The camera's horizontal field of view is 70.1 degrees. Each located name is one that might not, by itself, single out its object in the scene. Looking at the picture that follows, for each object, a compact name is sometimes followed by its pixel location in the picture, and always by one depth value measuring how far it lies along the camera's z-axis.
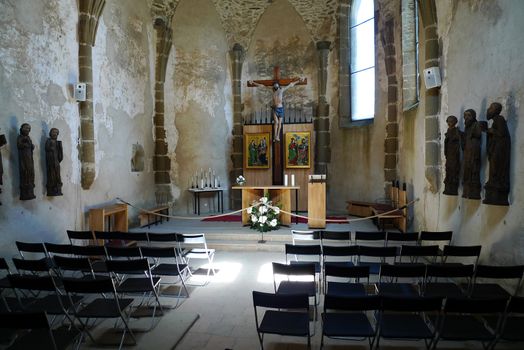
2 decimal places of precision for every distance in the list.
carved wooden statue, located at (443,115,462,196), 6.43
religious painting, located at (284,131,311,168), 12.69
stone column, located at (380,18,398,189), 10.63
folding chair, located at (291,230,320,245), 6.66
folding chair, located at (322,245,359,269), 5.25
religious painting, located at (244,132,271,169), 12.99
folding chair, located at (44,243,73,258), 5.61
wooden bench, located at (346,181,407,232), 9.05
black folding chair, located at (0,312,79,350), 3.00
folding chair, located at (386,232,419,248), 6.05
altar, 9.63
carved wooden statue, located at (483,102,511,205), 4.90
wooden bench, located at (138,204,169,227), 10.57
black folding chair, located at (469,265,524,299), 4.11
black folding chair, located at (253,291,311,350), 3.42
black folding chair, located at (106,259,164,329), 4.52
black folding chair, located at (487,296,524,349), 3.21
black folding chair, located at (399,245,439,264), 5.12
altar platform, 8.47
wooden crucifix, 12.12
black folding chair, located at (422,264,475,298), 4.20
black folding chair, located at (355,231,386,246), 6.22
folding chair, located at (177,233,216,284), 6.40
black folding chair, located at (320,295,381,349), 3.36
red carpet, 10.81
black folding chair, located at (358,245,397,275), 5.18
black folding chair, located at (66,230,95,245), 6.64
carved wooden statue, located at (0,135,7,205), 5.91
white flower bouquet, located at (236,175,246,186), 10.29
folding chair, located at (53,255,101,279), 4.82
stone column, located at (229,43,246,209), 13.49
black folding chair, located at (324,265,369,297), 4.34
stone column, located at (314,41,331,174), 13.03
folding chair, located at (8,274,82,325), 3.77
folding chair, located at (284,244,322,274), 5.35
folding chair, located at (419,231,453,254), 6.05
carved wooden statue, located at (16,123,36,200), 6.50
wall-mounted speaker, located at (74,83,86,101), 8.15
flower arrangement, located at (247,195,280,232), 8.82
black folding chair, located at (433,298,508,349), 3.17
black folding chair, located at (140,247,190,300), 5.32
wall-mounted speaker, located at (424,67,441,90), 7.24
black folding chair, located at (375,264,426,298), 4.26
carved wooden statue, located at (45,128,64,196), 7.21
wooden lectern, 9.05
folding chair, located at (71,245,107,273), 5.51
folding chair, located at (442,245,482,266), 4.95
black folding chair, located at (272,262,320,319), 4.56
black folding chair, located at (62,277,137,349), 3.78
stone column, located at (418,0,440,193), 7.41
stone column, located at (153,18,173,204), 12.14
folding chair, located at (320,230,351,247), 6.50
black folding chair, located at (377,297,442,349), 3.28
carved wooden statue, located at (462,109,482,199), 5.67
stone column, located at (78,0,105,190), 8.44
